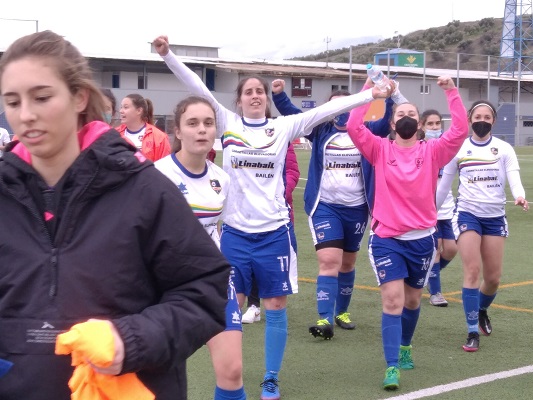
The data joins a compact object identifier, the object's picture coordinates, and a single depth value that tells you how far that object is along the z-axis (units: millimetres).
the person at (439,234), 8836
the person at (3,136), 14273
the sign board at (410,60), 53031
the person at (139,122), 8133
